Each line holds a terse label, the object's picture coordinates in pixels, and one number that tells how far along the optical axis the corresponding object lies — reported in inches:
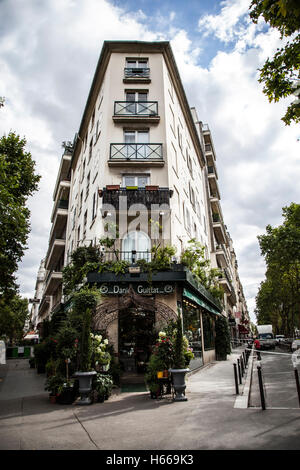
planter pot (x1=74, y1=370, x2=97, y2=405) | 312.5
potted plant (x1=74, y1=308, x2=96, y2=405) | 314.8
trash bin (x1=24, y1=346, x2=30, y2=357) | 1221.1
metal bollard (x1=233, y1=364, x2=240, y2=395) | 330.3
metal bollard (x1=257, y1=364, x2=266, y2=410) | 259.6
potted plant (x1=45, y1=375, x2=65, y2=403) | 329.1
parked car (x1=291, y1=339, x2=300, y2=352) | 762.8
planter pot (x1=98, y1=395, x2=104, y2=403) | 330.6
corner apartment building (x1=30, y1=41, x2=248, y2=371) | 493.0
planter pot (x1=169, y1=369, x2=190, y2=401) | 315.9
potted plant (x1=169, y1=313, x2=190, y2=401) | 316.1
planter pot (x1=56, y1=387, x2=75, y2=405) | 322.3
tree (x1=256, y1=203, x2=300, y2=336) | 1061.8
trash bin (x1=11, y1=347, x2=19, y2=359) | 1218.1
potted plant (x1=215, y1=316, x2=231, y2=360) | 783.1
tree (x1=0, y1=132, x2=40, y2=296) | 677.3
